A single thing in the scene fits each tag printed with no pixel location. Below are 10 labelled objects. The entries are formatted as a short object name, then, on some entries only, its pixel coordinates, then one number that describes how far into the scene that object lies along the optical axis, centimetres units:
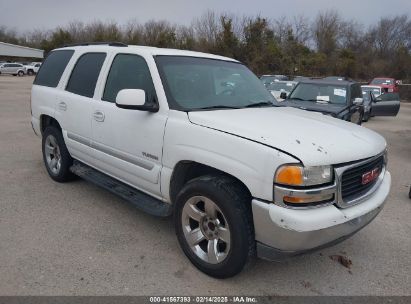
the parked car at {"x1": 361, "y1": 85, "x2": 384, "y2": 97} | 1861
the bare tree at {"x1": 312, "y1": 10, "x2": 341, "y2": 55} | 5260
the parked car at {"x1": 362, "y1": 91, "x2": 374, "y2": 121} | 1448
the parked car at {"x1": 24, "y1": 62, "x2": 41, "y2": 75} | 4822
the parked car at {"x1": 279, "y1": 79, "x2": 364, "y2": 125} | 905
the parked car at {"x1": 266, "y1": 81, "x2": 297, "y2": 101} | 1510
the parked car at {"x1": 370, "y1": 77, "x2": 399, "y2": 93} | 2603
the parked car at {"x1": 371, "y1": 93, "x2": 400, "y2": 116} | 1359
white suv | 274
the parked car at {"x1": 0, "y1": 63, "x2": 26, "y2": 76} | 4528
